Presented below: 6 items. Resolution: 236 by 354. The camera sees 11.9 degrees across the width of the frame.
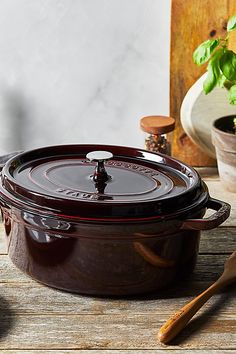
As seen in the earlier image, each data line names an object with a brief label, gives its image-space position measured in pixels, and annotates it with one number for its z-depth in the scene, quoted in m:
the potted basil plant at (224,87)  1.93
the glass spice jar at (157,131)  2.02
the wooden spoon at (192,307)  1.48
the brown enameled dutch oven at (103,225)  1.52
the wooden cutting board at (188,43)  2.14
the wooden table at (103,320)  1.46
